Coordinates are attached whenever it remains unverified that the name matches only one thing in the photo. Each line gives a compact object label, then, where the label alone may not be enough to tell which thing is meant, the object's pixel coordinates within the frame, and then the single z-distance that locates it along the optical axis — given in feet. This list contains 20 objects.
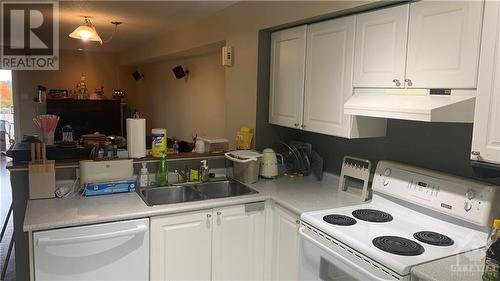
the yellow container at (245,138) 10.71
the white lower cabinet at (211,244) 7.55
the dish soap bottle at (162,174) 9.07
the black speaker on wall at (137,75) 26.27
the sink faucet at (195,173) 9.54
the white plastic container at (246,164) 9.34
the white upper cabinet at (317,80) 7.84
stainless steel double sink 8.91
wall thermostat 11.56
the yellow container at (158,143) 9.33
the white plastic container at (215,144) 10.27
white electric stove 5.65
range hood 5.56
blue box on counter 8.10
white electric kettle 9.90
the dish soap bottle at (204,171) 9.54
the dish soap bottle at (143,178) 8.91
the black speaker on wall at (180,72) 19.13
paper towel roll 8.96
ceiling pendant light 11.98
